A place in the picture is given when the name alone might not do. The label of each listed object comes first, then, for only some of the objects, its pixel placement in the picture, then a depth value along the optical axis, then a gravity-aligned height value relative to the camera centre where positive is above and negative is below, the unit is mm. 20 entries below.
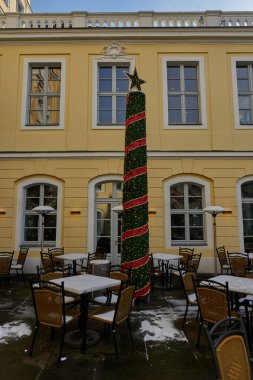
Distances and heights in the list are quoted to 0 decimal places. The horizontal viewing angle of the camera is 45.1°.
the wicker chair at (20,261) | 7953 -796
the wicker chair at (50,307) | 3629 -917
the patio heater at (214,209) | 7626 +542
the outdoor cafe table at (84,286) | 3904 -731
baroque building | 9453 +3261
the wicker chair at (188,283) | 4645 -835
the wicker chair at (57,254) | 7779 -624
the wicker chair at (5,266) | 7375 -842
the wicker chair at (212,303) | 3688 -895
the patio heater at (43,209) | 7777 +557
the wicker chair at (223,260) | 8250 -803
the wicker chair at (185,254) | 7556 -620
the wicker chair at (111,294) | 4566 -1004
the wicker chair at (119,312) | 3709 -1062
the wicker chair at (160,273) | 7121 -996
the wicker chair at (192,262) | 6251 -723
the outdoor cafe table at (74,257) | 7319 -634
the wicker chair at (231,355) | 2041 -864
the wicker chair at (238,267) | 6718 -797
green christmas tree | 5809 +682
